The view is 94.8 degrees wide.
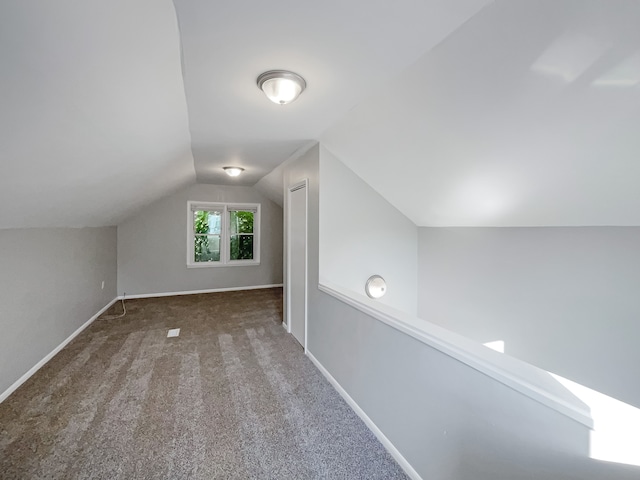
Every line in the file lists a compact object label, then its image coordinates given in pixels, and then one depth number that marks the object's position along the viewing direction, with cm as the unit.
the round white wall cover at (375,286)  309
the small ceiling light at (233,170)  407
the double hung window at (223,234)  595
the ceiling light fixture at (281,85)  164
